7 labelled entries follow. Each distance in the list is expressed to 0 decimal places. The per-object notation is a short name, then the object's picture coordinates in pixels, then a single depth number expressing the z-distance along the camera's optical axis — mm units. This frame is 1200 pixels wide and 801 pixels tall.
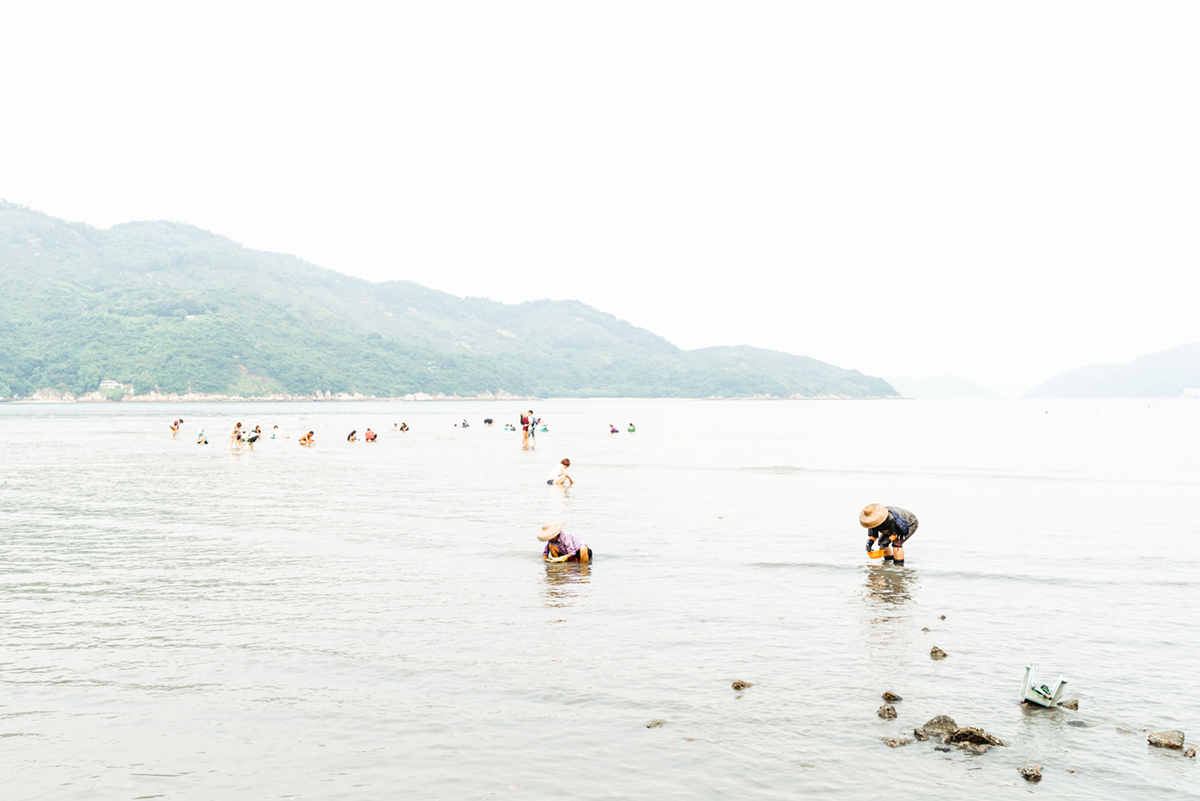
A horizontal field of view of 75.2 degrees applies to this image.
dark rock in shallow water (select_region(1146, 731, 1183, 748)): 9258
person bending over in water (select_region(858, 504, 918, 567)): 19531
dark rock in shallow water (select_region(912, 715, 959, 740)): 9562
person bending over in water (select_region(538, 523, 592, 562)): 19984
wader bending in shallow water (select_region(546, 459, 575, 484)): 36000
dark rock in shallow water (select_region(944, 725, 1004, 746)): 9414
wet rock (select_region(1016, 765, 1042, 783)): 8516
